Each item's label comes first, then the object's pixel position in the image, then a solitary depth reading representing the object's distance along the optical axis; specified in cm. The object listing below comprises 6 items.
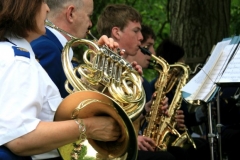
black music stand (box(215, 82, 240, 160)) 572
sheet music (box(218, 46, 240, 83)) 524
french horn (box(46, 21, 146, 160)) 321
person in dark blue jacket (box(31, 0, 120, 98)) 413
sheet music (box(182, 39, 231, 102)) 556
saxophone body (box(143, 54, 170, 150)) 652
